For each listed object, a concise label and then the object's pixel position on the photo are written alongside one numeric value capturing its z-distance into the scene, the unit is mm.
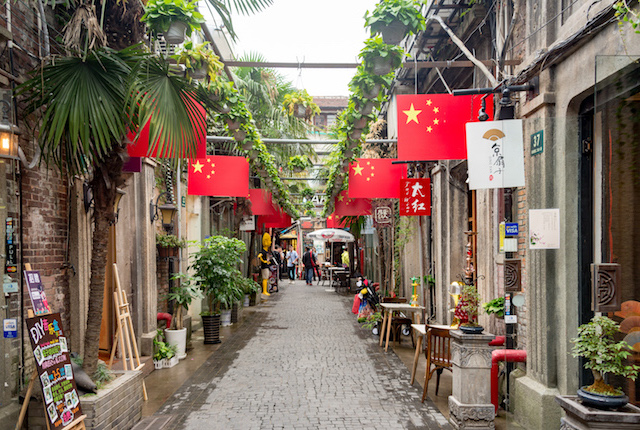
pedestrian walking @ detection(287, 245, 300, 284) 30938
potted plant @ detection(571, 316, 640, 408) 3404
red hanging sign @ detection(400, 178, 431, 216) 9320
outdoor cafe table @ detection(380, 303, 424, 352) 9734
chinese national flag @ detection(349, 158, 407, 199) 10578
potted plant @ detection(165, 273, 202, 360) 9133
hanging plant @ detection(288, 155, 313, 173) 15548
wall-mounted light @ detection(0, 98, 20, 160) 4445
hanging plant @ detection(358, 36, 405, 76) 5609
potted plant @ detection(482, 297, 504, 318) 6383
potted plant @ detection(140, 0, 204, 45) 4949
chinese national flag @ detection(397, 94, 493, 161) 6570
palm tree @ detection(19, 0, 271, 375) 4465
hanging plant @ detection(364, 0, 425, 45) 5254
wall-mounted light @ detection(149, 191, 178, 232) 8921
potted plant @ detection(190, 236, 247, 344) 10516
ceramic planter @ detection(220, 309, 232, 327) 13304
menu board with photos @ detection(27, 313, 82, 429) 4246
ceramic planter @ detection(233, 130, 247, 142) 8442
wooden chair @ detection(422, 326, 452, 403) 6477
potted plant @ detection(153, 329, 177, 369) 8502
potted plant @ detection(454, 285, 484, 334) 5707
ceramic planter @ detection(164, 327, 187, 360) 9141
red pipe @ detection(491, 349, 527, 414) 5945
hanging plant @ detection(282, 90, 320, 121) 8219
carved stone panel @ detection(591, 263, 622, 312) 3775
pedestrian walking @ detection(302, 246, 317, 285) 28567
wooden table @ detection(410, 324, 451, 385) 6805
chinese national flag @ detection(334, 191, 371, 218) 13852
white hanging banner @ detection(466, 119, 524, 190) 5199
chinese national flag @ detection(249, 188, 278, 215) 14719
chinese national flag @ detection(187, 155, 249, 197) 9734
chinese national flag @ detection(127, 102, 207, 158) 5848
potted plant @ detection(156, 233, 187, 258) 9398
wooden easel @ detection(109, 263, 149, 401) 6461
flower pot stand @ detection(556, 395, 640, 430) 3273
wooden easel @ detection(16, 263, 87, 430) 4559
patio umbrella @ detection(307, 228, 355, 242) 21625
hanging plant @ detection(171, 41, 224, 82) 5402
